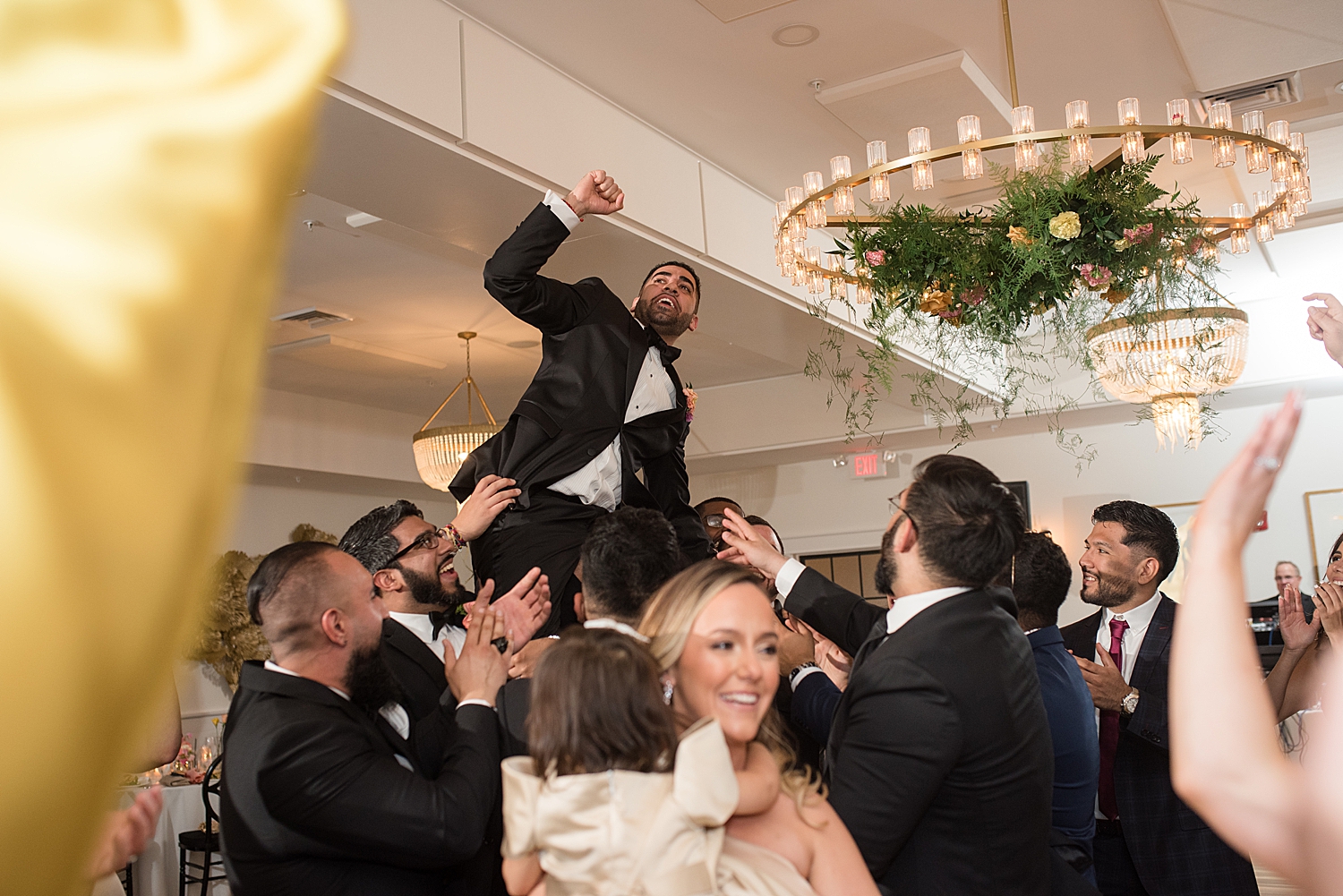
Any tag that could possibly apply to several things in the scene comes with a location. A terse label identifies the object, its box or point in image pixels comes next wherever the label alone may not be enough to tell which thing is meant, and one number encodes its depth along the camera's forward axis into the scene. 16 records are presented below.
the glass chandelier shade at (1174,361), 4.70
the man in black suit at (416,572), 3.06
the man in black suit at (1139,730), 3.37
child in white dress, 1.53
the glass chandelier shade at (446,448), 8.36
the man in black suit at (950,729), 2.10
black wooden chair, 5.86
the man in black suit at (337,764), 2.09
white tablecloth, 5.82
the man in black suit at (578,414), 3.37
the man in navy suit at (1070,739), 3.04
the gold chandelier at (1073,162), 3.81
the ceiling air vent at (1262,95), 5.20
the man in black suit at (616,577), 2.49
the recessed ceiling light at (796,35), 4.62
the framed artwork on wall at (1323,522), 9.88
